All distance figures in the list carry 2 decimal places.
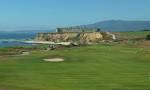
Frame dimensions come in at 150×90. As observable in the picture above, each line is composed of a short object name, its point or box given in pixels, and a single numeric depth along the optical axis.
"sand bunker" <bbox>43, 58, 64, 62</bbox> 39.17
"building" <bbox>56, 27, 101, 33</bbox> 147.64
